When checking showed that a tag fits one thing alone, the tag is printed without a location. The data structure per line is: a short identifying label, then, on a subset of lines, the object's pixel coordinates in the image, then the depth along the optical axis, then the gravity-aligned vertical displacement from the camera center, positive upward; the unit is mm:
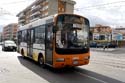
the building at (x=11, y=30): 88326 +7678
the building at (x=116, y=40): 36555 -145
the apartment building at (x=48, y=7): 48123 +14088
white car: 17008 -997
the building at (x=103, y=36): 41935 +1333
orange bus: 5915 -59
